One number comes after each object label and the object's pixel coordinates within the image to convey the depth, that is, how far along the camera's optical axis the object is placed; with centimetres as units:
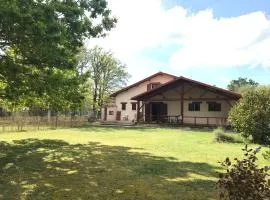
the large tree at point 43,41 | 599
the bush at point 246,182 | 294
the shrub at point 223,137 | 1257
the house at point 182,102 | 2197
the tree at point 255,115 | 1233
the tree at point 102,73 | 3600
